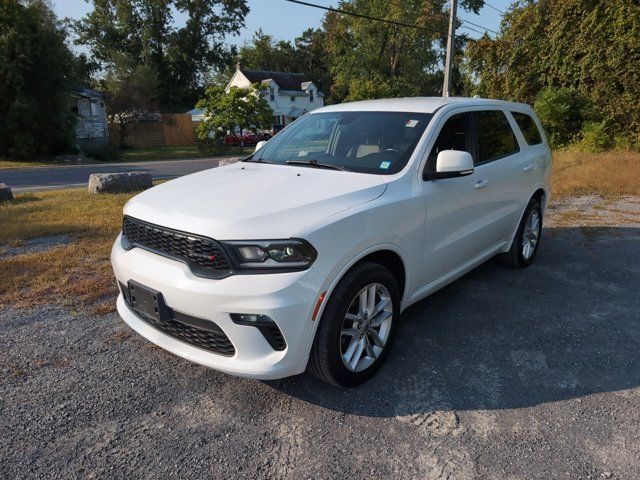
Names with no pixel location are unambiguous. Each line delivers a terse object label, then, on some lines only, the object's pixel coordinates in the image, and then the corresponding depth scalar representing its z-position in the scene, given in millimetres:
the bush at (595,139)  15977
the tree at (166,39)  49594
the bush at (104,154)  26480
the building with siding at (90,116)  31803
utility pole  20219
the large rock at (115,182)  9969
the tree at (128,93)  36156
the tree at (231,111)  26938
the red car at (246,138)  28653
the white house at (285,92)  50719
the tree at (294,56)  66250
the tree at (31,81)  22828
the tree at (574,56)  15492
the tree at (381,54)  42562
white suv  2510
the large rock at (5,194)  9270
